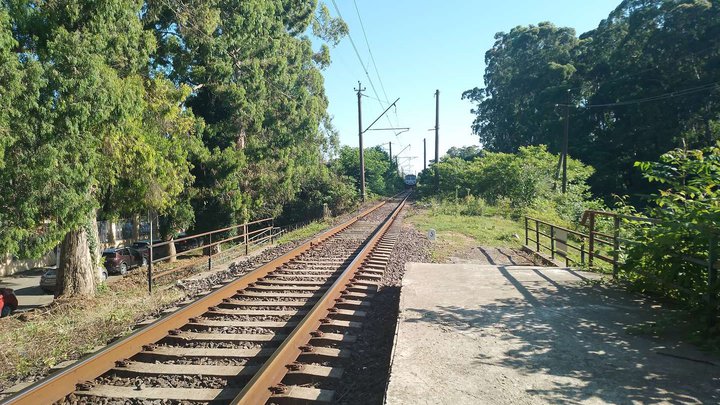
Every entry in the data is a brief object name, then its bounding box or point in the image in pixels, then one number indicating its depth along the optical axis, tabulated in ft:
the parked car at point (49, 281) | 65.82
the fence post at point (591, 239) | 30.76
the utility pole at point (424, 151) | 278.87
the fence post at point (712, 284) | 15.91
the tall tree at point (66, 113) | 29.22
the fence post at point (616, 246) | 25.05
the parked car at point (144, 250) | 89.78
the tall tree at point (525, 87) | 187.11
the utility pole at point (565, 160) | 100.61
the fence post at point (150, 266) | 32.25
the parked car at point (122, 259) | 76.89
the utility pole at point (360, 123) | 128.67
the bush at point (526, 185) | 91.20
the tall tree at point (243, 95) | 58.65
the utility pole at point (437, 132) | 154.30
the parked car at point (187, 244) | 103.88
